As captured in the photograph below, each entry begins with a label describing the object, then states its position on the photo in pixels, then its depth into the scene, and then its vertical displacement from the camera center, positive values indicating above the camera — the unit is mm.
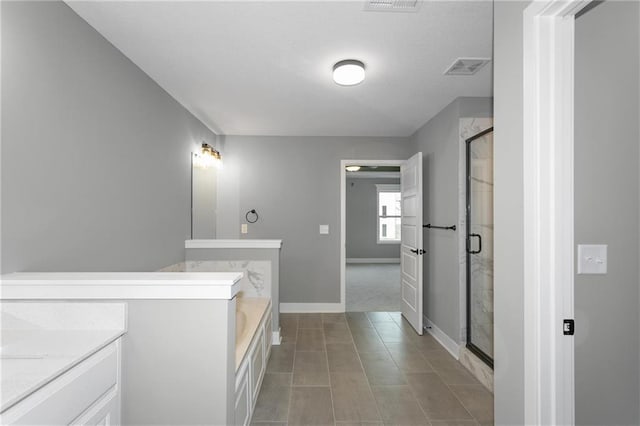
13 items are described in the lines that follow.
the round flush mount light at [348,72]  2355 +1061
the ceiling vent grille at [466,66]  2373 +1147
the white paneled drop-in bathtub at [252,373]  1793 -992
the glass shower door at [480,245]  2830 -213
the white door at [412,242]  3652 -261
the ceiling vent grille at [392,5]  1713 +1122
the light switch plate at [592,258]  1259 -139
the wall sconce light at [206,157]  3705 +715
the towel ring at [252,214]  4523 +56
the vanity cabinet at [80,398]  922 -564
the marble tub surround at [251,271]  3203 -500
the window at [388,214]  9289 +170
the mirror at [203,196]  3637 +267
